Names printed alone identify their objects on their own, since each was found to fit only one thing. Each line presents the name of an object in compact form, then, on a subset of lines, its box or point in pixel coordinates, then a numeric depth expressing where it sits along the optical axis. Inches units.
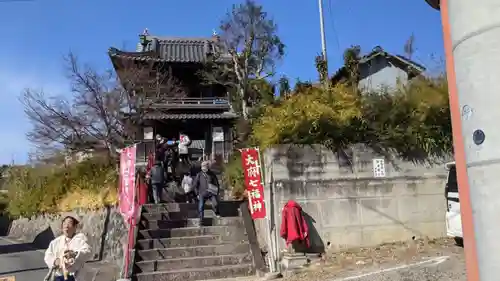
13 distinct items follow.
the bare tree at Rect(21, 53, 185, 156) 706.2
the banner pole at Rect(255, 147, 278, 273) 400.2
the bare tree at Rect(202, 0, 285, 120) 866.1
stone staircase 397.4
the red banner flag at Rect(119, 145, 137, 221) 423.7
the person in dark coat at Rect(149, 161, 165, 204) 526.9
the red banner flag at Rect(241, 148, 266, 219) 416.5
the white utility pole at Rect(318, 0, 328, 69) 678.3
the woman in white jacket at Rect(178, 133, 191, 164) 705.6
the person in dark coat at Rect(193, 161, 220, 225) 458.3
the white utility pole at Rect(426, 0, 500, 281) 80.1
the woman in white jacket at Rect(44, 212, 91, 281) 184.7
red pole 95.3
